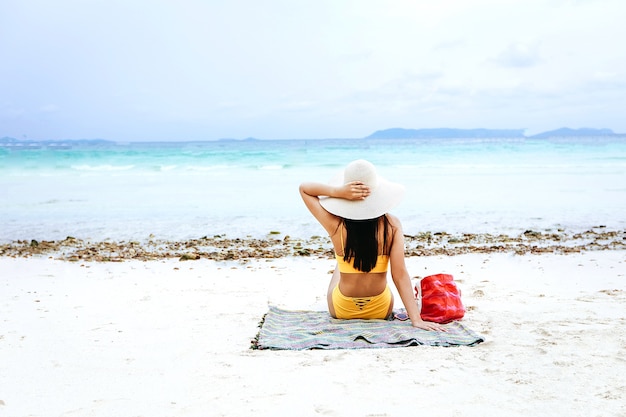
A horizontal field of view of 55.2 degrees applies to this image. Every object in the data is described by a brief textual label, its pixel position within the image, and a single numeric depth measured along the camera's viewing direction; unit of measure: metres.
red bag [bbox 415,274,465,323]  4.54
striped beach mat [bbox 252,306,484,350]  4.01
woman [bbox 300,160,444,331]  4.20
